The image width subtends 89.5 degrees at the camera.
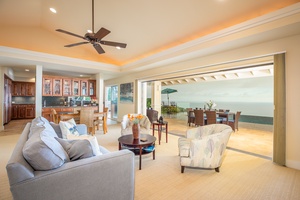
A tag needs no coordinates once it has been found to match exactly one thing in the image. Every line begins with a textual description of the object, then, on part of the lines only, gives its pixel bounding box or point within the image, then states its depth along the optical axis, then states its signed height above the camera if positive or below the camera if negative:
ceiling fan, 2.80 +1.21
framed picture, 7.33 +0.37
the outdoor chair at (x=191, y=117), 7.15 -0.80
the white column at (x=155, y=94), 8.57 +0.31
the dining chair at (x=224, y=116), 6.02 -0.64
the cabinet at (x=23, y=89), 8.48 +0.62
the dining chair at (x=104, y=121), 5.52 -0.79
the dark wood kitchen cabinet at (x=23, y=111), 8.49 -0.67
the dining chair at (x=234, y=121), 6.03 -0.83
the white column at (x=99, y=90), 7.37 +0.48
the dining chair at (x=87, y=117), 4.92 -0.57
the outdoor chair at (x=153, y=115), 6.41 -0.65
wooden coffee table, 2.83 -0.82
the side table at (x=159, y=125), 4.30 -0.73
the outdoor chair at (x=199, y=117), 6.12 -0.71
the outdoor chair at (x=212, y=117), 5.72 -0.66
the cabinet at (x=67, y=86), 6.91 +0.65
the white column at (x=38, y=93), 5.52 +0.24
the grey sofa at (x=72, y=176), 1.17 -0.68
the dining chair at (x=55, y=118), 5.03 -0.63
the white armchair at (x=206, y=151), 2.58 -0.89
